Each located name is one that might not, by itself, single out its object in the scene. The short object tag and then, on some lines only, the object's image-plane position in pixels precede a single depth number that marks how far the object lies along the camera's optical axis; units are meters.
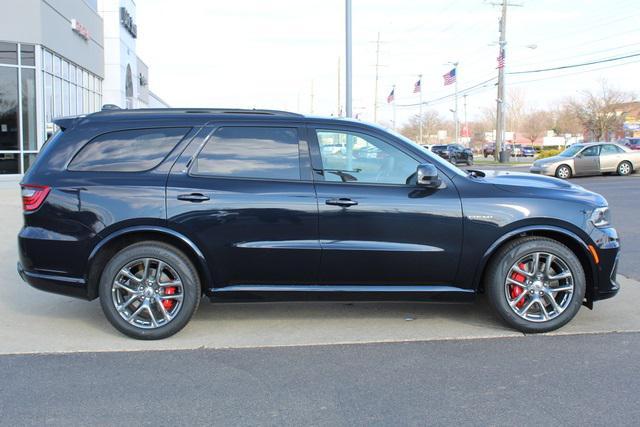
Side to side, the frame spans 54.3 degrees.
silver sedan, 24.91
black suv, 5.00
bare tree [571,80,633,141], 63.25
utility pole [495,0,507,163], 39.59
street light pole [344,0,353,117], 14.77
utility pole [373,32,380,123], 60.59
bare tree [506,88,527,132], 107.19
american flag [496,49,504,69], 38.94
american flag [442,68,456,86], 42.78
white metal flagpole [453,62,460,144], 45.86
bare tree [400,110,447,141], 106.72
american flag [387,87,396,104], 52.66
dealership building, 19.86
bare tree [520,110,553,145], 101.12
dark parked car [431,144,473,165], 41.59
